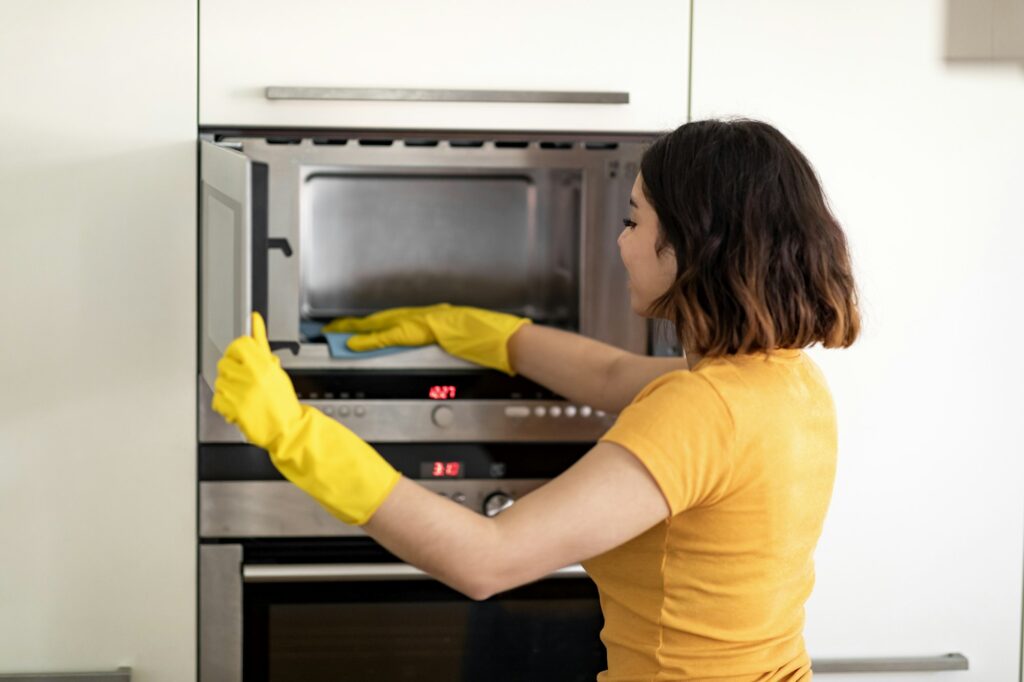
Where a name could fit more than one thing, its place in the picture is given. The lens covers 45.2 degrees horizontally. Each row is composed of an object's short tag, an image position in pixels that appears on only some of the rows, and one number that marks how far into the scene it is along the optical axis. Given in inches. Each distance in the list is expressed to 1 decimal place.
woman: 41.0
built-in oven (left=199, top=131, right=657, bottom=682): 59.4
